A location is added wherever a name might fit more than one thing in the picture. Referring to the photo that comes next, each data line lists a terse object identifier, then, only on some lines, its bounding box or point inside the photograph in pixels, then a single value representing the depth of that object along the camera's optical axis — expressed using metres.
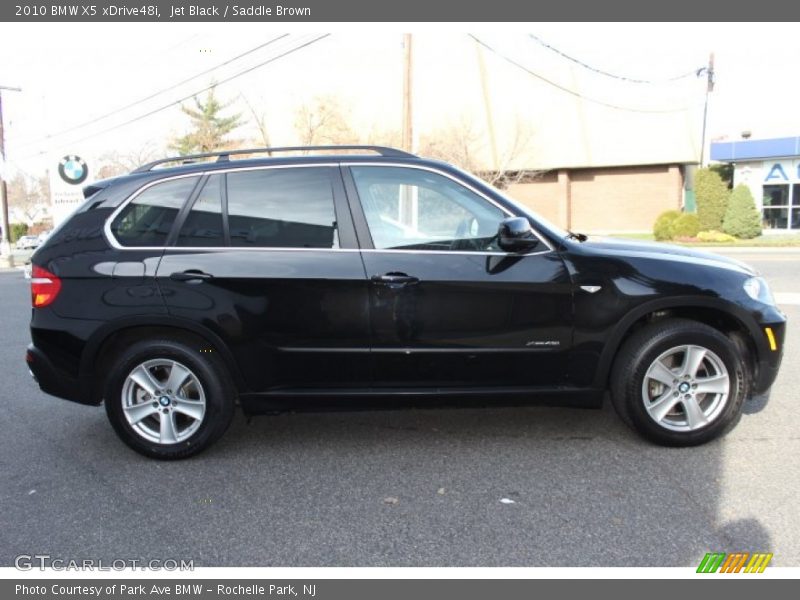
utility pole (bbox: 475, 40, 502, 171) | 33.25
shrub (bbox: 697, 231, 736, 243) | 23.69
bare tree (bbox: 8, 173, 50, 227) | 75.38
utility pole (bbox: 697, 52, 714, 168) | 34.56
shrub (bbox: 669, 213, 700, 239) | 24.84
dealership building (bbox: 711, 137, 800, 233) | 26.56
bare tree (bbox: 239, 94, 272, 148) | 31.14
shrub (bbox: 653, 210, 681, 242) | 25.62
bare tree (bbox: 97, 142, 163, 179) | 46.59
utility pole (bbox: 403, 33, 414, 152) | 16.45
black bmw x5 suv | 3.87
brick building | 32.69
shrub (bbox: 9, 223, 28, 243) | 54.94
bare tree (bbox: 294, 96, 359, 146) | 28.84
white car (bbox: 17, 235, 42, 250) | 42.79
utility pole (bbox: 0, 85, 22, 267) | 24.97
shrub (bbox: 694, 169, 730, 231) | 25.55
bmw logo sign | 22.16
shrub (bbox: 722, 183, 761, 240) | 24.73
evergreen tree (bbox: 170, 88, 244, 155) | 40.97
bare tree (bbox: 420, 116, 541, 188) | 27.39
